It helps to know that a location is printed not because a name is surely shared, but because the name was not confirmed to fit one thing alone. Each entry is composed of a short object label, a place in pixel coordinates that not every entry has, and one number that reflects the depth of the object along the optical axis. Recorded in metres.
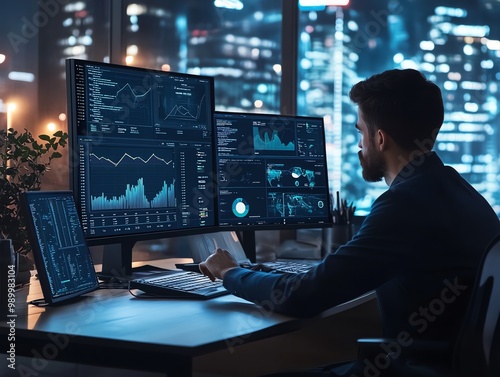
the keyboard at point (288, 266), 2.23
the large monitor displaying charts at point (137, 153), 1.97
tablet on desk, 1.70
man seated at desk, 1.58
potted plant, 2.00
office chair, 1.39
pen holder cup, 2.80
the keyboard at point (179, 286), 1.88
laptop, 2.27
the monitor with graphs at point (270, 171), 2.42
